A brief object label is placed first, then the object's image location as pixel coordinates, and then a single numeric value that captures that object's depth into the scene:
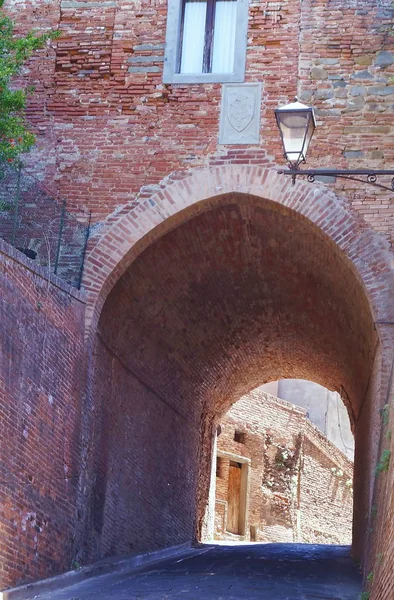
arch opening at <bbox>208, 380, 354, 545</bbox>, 22.88
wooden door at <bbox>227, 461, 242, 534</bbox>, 22.92
